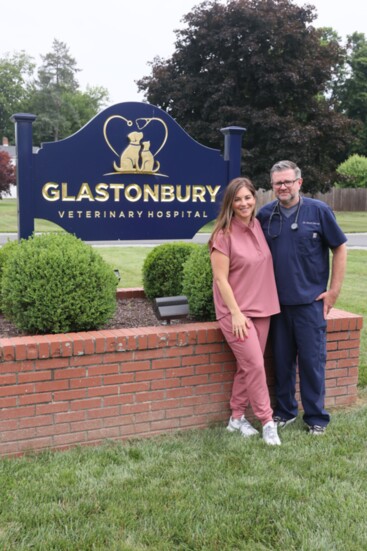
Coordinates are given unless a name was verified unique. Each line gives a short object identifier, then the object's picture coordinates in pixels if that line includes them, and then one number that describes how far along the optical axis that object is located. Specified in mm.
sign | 4250
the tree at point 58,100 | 62250
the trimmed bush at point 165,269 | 4941
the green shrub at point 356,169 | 39406
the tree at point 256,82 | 21969
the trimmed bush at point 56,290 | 3451
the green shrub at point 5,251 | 4277
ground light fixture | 3908
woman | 3385
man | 3504
